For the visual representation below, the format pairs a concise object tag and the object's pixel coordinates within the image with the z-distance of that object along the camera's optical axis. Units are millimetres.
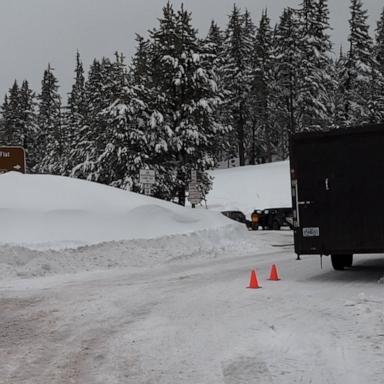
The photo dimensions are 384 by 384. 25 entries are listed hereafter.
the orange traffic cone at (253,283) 11250
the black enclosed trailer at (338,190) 11852
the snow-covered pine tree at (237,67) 66750
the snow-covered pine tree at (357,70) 58962
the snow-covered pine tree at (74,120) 57344
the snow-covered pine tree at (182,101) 31344
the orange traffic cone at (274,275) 12555
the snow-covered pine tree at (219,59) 33703
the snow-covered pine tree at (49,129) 68500
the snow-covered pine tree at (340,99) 60012
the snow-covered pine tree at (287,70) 61875
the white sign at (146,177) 22531
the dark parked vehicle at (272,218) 42812
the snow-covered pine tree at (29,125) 72312
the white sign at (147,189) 25370
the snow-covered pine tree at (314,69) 59969
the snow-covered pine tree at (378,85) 57031
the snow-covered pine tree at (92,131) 36094
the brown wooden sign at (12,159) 22000
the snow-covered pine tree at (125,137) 30141
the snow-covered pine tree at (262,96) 70812
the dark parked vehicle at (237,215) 42544
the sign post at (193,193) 26031
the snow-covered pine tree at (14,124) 71500
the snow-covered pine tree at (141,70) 31688
